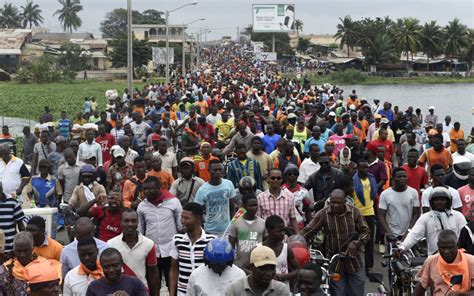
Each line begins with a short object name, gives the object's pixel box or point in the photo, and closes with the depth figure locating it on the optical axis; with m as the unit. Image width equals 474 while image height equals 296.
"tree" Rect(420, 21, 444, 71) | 115.31
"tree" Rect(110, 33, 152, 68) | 95.38
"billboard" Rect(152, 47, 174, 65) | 49.69
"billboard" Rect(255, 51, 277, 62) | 84.88
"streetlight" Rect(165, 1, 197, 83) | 45.22
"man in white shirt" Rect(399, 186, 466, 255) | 7.99
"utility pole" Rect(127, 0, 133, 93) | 29.62
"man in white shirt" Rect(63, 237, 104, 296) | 6.39
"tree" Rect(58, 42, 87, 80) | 106.88
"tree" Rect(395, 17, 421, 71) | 112.81
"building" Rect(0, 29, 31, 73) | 113.00
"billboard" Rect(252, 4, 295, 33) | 91.75
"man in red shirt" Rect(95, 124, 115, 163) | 15.20
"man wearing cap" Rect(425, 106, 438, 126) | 21.86
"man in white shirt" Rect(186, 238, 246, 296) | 6.22
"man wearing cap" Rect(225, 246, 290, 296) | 5.77
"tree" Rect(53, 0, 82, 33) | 173.25
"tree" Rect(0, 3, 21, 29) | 166.62
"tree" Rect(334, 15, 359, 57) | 121.25
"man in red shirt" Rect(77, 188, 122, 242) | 8.45
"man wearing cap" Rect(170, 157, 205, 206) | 9.98
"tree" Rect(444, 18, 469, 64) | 115.38
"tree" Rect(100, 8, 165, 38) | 170.45
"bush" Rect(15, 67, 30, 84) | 94.26
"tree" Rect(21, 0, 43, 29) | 180.00
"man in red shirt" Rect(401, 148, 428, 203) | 11.41
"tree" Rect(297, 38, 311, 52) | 157.38
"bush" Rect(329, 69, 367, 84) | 98.68
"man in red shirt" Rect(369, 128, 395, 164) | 14.00
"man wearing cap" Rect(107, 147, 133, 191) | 11.38
